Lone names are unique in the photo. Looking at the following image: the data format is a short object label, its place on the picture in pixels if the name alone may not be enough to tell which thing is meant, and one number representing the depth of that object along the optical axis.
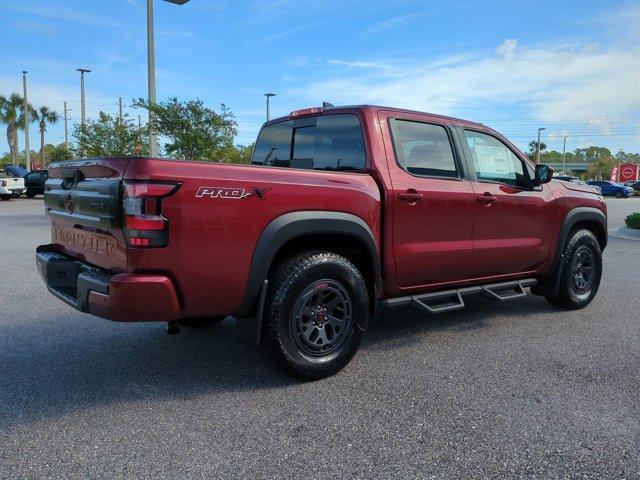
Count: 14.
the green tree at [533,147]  107.06
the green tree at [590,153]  131.00
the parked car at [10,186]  24.75
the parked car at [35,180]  26.86
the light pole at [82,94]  34.97
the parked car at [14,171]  27.91
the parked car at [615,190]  47.04
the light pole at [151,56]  12.83
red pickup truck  3.16
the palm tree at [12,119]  52.34
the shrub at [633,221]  14.24
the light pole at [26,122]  41.61
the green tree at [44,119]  61.56
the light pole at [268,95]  35.53
